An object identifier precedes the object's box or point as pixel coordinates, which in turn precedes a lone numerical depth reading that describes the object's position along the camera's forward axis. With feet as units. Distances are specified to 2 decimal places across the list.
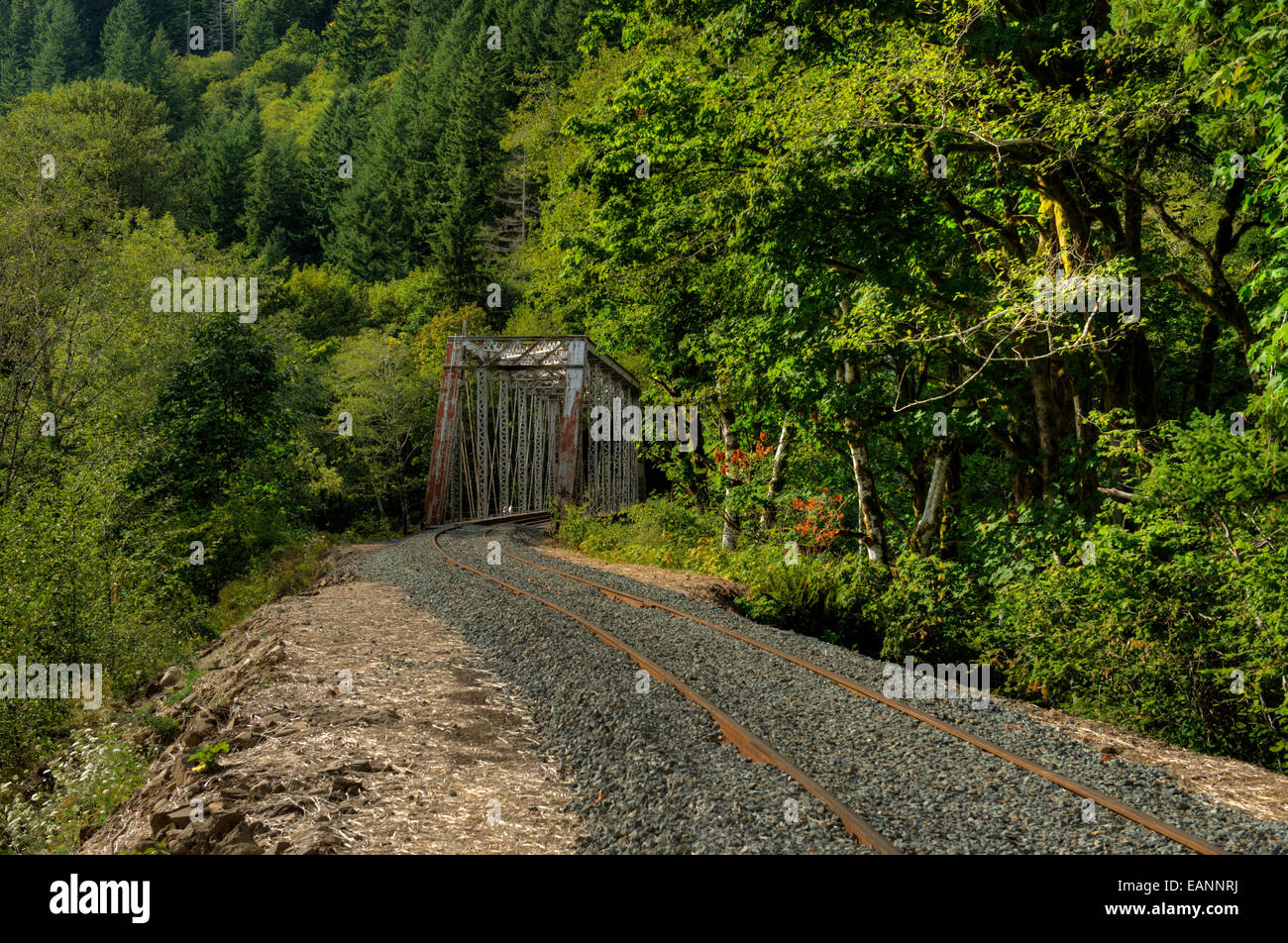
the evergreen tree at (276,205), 173.99
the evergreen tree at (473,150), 143.84
